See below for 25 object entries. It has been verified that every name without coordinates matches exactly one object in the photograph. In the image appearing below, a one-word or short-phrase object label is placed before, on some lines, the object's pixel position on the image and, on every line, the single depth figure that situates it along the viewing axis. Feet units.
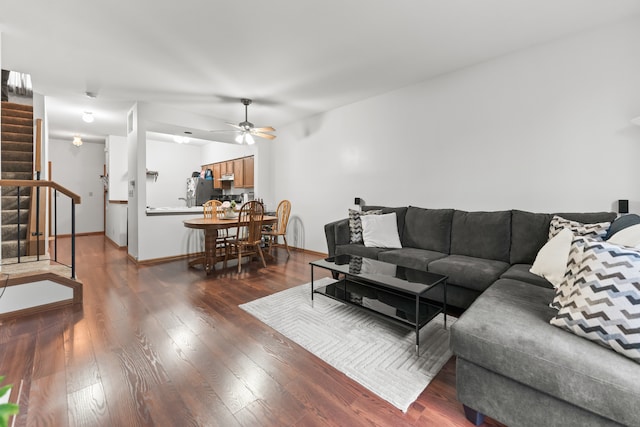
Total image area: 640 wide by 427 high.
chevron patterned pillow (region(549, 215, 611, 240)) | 6.63
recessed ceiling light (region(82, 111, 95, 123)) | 15.34
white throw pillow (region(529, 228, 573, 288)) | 6.11
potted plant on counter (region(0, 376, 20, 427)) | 1.58
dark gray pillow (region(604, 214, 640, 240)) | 6.15
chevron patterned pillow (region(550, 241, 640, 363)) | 3.44
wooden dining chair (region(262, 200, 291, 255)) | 16.14
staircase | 11.11
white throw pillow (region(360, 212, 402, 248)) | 10.58
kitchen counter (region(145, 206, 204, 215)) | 14.26
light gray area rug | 5.12
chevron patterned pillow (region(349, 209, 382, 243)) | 11.31
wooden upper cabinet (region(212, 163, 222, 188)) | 23.53
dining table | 11.76
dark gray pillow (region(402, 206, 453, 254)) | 9.95
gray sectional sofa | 3.19
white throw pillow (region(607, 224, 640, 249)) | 5.24
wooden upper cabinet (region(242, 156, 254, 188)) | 19.95
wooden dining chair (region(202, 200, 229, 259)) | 12.28
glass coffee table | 6.29
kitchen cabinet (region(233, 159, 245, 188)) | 20.90
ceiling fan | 13.24
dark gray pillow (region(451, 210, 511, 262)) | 8.61
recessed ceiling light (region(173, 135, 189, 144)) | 20.65
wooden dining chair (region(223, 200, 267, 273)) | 12.58
